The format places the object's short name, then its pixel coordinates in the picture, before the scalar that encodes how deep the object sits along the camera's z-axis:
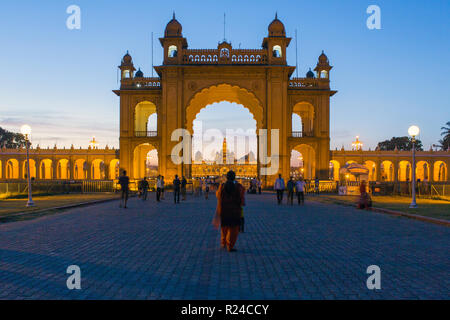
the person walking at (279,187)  20.69
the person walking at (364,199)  17.58
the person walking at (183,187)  24.81
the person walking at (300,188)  20.72
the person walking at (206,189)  26.18
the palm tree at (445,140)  69.62
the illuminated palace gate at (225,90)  39.16
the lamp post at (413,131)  18.40
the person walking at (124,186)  18.14
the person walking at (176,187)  21.70
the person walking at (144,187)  23.36
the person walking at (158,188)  22.56
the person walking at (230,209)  8.02
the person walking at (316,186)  32.91
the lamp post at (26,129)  18.93
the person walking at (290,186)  20.74
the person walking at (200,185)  30.54
